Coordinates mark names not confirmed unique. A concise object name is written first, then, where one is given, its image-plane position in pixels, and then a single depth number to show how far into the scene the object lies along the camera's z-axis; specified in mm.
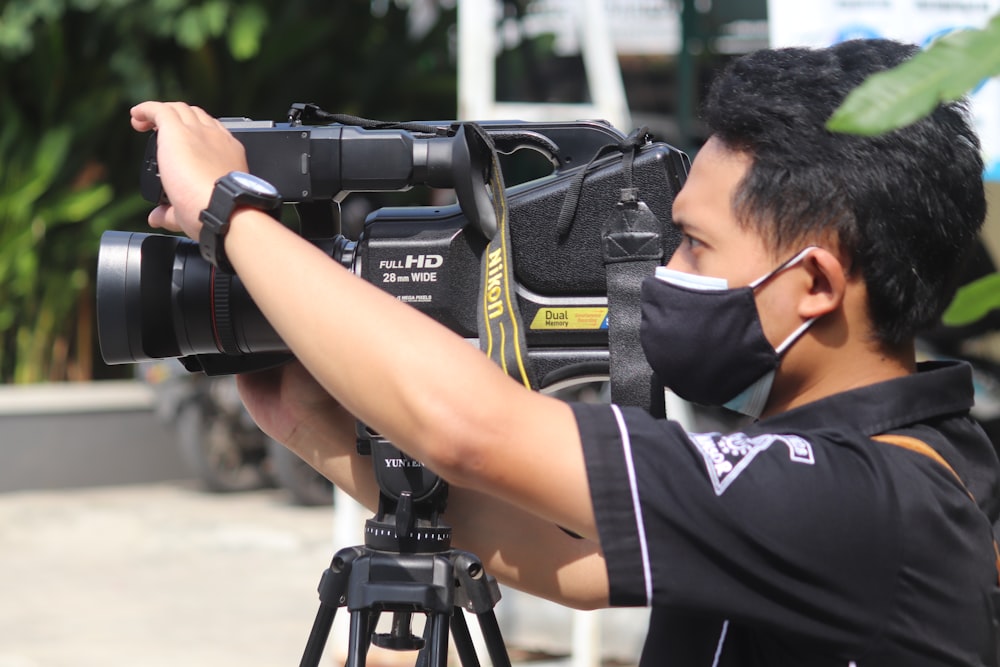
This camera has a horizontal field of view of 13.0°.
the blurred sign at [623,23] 13620
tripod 3488
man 3198
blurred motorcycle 11464
